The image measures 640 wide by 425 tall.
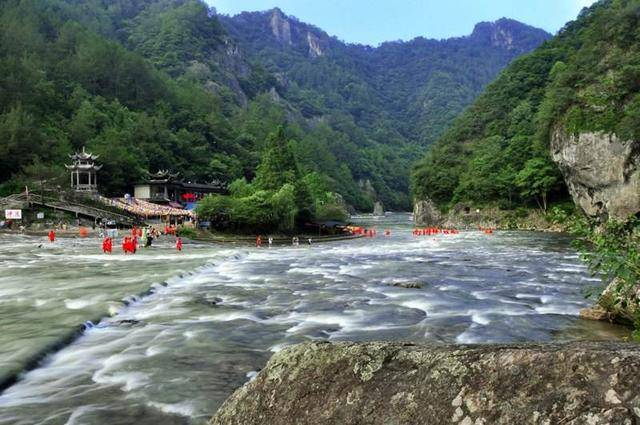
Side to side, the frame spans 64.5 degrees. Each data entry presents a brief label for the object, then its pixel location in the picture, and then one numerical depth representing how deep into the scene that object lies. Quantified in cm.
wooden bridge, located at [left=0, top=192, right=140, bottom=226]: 6438
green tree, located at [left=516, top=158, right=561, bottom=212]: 8838
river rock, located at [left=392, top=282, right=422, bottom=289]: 2367
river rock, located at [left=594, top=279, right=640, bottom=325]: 1466
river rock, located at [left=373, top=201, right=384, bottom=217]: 19075
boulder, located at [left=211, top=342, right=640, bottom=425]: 293
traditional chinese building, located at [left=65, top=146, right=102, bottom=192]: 7875
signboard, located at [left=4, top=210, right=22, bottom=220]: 6204
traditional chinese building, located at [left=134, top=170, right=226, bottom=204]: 8944
